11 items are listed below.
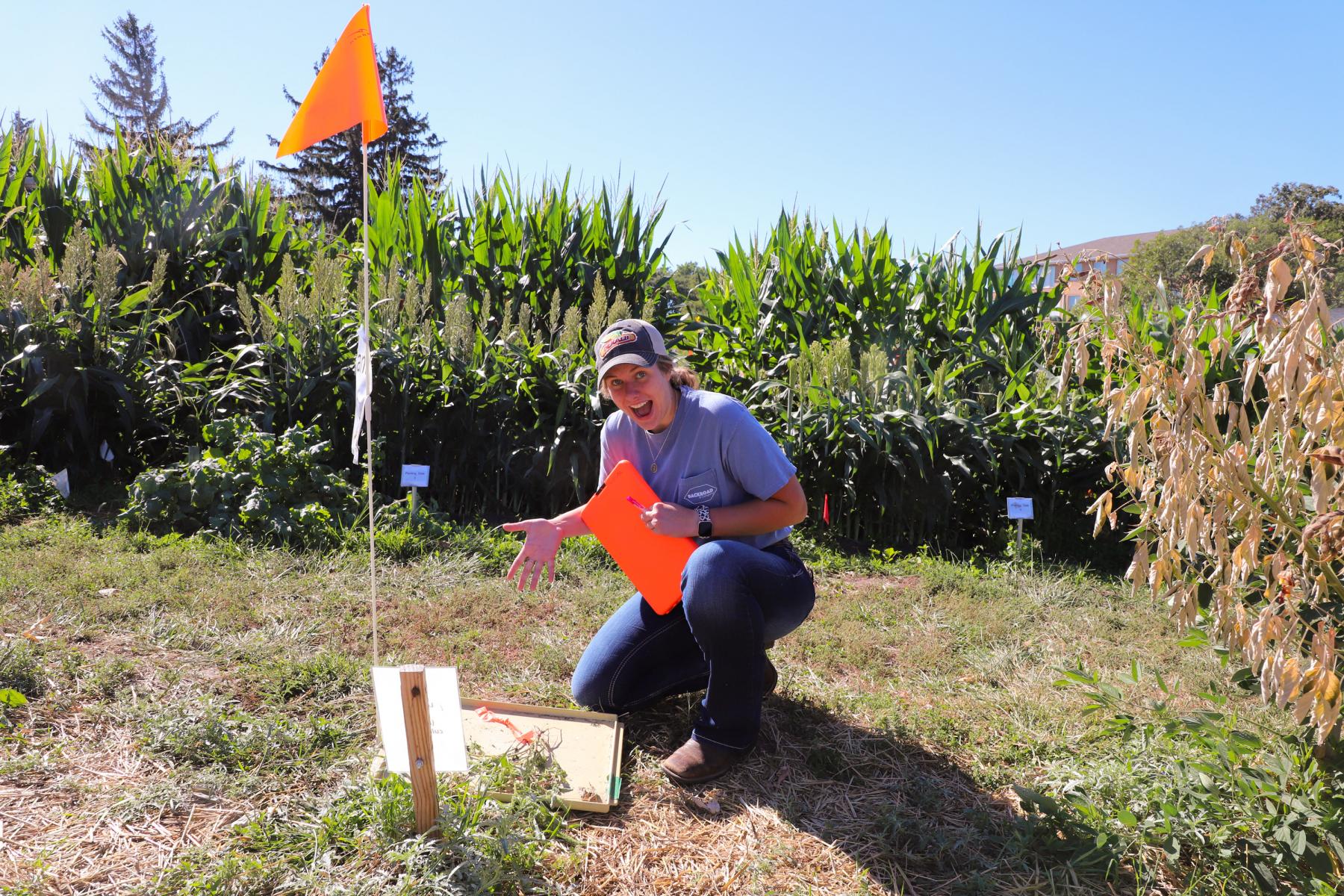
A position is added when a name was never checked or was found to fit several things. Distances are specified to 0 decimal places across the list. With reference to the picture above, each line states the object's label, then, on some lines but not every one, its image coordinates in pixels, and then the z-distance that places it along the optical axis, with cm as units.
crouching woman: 237
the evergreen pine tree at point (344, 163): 3409
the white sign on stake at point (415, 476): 429
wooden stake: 180
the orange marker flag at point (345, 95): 213
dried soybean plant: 148
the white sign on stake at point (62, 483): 442
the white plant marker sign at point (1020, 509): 440
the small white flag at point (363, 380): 222
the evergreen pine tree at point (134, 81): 4141
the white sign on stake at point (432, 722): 190
